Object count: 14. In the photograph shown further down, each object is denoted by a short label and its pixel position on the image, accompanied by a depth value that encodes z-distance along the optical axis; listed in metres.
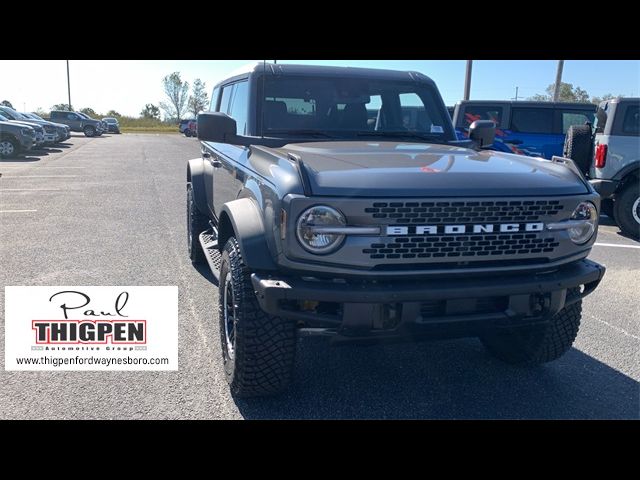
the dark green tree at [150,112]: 82.43
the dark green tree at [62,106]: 65.09
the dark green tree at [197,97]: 72.09
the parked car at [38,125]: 21.68
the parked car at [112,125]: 50.67
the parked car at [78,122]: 40.81
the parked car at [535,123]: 11.06
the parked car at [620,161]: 8.12
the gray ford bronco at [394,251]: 2.70
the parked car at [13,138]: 18.95
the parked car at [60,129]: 26.10
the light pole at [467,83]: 20.08
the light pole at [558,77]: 20.96
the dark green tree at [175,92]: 83.66
